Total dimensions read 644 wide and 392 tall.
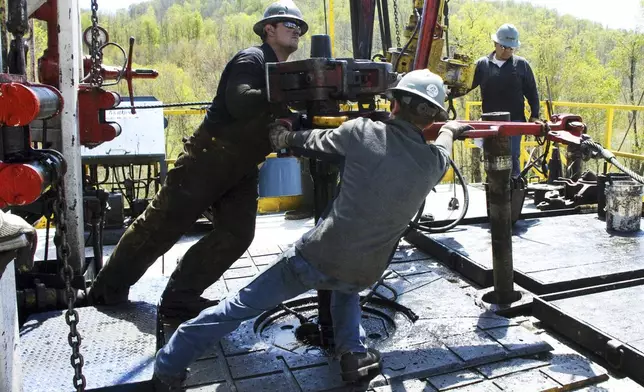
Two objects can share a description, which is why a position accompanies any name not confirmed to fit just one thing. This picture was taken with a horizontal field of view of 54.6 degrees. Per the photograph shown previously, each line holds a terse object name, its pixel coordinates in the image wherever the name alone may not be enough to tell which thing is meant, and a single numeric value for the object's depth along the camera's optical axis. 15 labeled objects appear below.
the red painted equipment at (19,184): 2.27
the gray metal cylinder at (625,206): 5.75
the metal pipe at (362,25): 6.19
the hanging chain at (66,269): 2.37
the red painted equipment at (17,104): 2.17
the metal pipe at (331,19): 8.79
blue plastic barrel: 7.23
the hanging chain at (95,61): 4.23
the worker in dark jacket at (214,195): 3.81
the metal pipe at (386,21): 6.54
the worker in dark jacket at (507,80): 7.24
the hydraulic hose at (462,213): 3.73
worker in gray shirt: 2.96
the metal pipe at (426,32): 6.46
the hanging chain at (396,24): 6.90
